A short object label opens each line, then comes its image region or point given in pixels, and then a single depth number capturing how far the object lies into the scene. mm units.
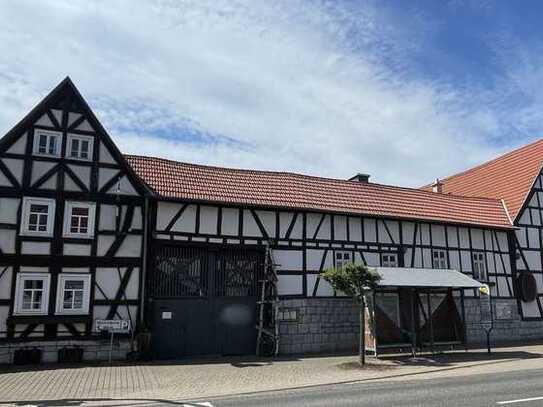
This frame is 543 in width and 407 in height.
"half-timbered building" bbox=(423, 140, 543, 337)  24375
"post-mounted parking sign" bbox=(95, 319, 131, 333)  16359
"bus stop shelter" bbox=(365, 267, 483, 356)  17797
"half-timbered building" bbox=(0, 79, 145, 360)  16031
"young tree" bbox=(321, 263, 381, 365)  16062
